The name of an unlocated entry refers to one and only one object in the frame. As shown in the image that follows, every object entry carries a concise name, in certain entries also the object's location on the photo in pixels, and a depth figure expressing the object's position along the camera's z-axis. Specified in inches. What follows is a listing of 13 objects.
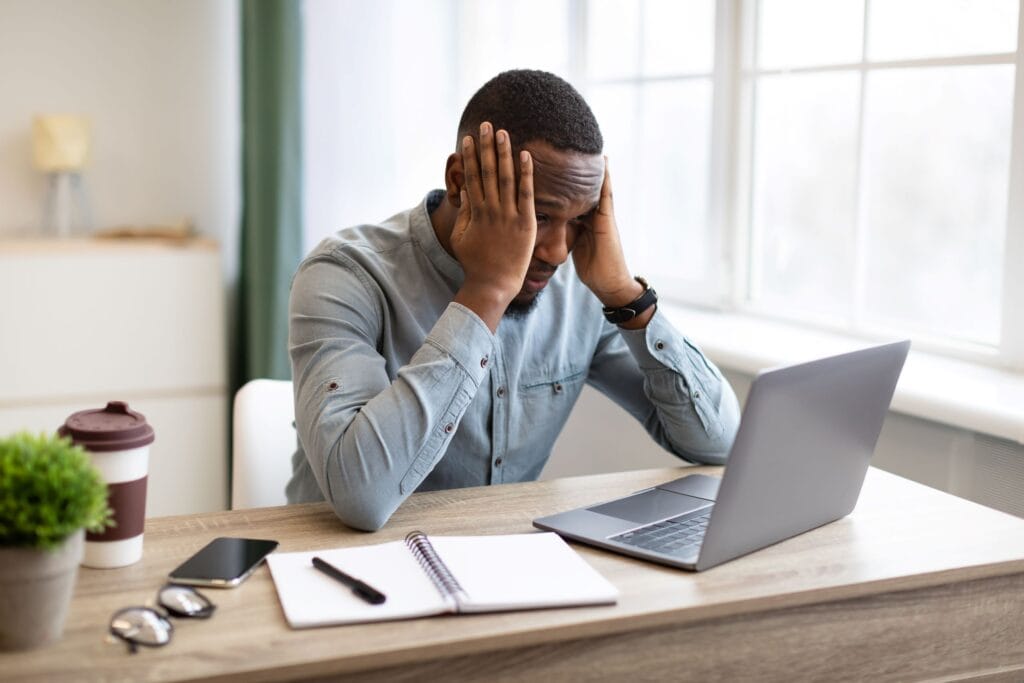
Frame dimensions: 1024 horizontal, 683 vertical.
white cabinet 128.3
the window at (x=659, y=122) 117.0
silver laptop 51.0
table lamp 135.0
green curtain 130.6
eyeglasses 43.1
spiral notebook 46.1
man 59.5
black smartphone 49.1
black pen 46.6
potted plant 40.5
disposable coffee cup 49.1
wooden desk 42.8
